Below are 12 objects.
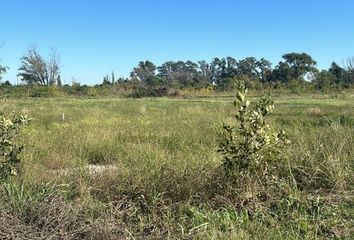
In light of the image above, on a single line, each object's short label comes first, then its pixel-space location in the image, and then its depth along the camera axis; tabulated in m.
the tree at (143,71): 91.25
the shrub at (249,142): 5.26
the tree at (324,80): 60.81
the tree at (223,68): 96.62
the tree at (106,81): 79.44
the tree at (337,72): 72.95
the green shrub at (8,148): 5.50
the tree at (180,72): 91.12
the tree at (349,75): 71.62
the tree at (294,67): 76.69
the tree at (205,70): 102.07
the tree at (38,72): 78.50
